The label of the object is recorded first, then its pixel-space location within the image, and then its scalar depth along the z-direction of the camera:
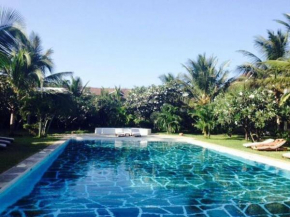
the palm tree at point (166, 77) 33.84
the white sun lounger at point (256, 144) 14.31
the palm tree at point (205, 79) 26.77
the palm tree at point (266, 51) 19.61
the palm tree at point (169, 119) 25.92
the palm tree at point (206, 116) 21.24
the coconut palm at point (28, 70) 16.60
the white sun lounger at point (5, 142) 12.65
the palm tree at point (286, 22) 15.33
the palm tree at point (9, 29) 9.82
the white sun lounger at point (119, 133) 23.35
